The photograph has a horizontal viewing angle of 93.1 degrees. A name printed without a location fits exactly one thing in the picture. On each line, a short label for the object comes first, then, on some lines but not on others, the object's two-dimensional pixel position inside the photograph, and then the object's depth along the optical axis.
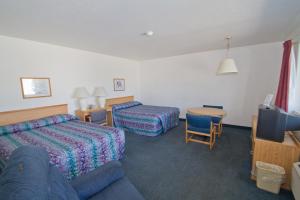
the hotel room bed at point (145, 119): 3.70
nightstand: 3.67
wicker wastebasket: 1.76
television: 1.86
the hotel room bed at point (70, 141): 1.88
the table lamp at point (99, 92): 4.04
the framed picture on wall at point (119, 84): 4.98
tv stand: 1.81
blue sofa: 0.77
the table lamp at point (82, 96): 3.61
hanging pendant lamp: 2.73
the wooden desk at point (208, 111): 3.15
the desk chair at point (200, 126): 2.88
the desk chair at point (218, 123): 3.44
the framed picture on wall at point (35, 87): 2.95
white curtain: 2.50
